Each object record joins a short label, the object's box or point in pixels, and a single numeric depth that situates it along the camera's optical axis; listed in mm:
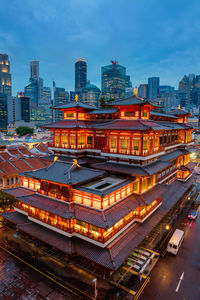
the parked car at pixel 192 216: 38312
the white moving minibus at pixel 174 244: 27377
